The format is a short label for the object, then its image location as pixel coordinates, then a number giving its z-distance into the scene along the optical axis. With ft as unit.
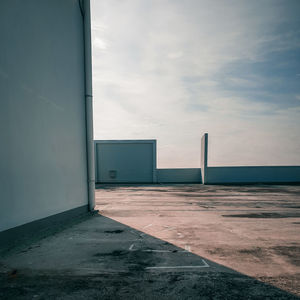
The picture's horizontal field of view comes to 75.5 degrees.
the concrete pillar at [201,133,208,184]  69.75
